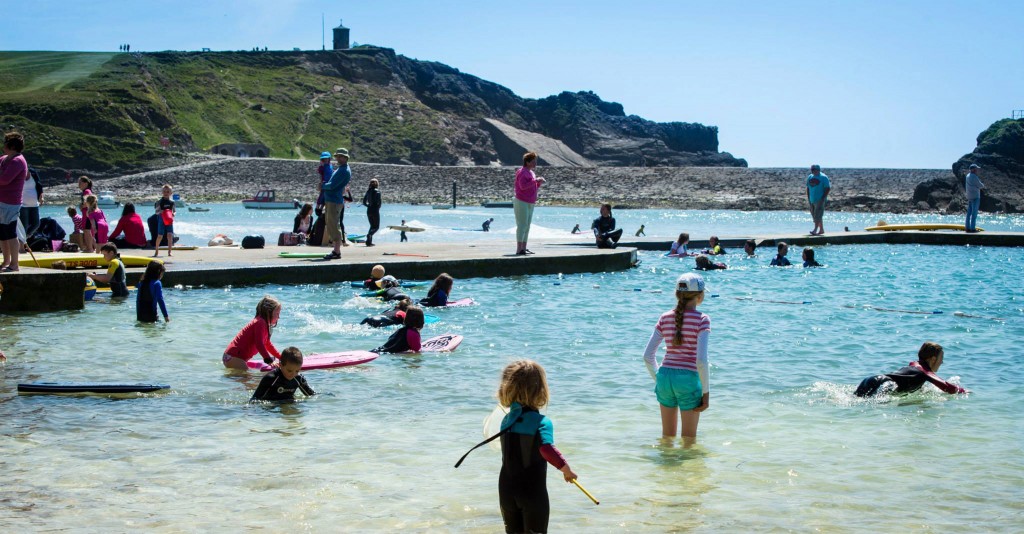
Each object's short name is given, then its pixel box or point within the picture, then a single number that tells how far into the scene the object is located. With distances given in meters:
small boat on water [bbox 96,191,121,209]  106.06
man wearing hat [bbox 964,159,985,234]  28.69
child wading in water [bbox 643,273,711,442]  7.64
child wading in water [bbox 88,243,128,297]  16.34
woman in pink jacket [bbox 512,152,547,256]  21.02
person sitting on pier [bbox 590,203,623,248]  25.75
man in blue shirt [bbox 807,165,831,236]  29.58
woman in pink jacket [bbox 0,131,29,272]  13.86
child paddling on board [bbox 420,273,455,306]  15.81
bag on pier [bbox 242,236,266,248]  24.05
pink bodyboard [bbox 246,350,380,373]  11.57
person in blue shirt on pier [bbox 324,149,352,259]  19.27
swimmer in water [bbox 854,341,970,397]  10.35
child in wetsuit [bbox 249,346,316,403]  9.89
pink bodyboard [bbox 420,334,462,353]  13.09
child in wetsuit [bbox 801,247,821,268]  24.88
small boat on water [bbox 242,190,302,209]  100.38
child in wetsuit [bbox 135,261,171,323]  14.12
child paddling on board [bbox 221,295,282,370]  10.88
